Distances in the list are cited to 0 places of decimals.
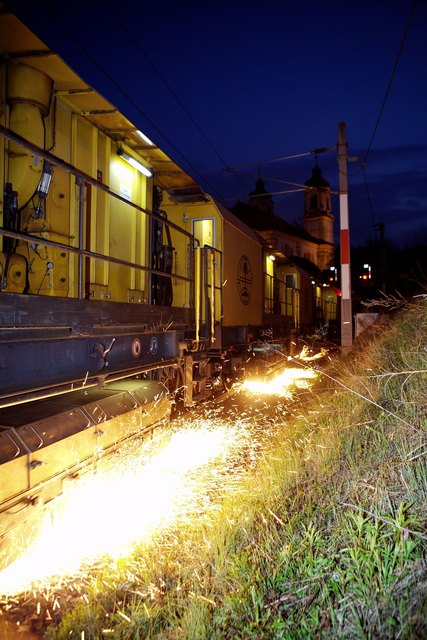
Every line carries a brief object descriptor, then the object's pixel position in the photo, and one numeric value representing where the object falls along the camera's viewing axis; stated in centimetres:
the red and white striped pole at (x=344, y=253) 1201
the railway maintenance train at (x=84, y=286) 293
